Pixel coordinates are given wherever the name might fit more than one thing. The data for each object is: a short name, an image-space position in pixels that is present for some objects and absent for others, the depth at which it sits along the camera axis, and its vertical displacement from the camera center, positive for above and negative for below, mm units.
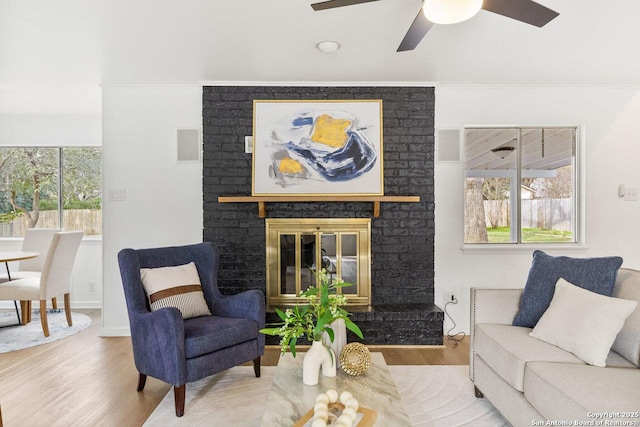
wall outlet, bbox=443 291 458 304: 3695 -834
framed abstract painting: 3562 +569
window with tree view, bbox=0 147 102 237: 4832 +250
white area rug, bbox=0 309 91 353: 3410 -1179
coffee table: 1527 -819
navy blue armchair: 2203 -743
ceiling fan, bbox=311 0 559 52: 1588 +880
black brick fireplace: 3596 +71
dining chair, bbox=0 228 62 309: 4285 -410
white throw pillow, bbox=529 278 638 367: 1790 -550
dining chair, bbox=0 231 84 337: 3641 -702
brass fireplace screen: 3584 -405
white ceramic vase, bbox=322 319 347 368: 1923 -648
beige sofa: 1455 -711
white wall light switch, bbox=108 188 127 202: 3633 +132
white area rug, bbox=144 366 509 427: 2148 -1171
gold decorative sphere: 1873 -730
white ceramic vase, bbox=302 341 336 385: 1810 -729
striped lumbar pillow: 2561 -544
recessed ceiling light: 2748 +1178
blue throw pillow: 2086 -383
